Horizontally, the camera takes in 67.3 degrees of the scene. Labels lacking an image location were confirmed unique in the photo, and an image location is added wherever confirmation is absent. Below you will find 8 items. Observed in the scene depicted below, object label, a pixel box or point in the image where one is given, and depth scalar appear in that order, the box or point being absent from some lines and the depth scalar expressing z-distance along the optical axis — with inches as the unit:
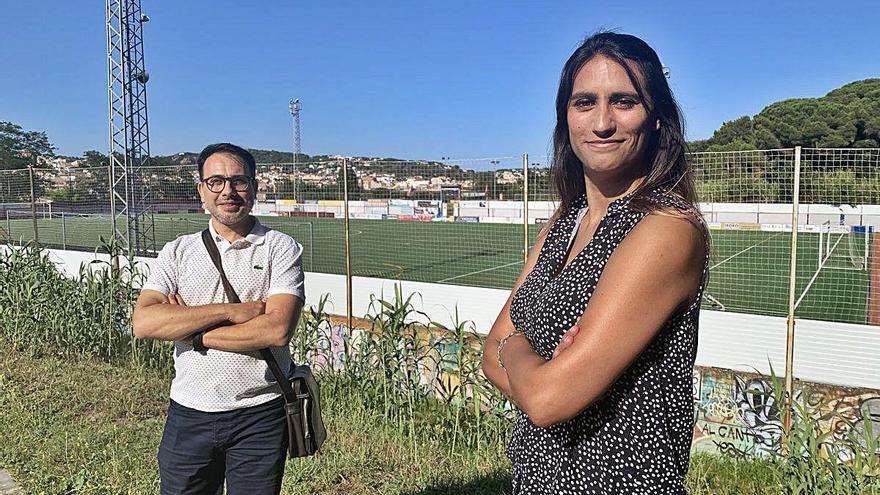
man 93.7
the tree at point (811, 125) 1948.8
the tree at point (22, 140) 2372.9
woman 47.8
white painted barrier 248.7
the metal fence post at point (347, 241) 286.7
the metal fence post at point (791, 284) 183.9
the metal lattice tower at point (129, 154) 594.5
